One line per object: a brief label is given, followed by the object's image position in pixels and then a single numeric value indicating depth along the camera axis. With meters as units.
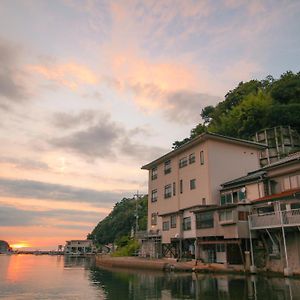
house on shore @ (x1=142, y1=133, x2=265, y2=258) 41.94
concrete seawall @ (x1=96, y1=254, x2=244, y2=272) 33.59
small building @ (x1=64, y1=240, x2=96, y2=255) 146.01
